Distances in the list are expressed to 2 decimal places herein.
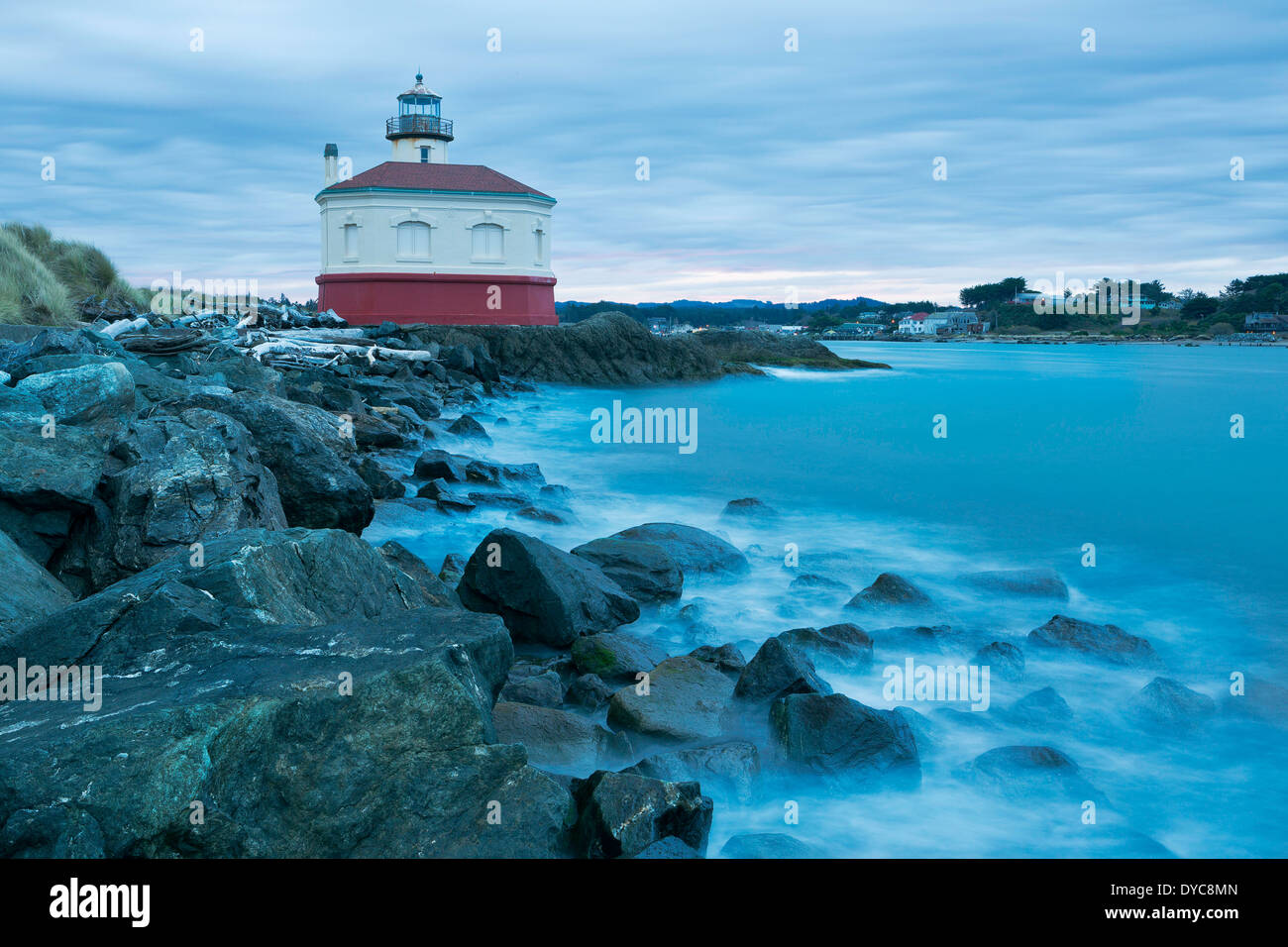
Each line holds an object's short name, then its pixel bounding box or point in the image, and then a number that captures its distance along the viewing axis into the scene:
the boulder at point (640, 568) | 7.18
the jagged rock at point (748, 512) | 11.30
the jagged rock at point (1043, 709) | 5.55
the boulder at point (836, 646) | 6.14
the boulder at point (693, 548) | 8.22
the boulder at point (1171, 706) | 5.60
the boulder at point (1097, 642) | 6.57
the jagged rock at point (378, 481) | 9.35
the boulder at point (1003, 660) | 6.18
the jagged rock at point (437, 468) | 10.89
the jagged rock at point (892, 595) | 7.46
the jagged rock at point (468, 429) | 16.05
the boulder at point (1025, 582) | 8.18
